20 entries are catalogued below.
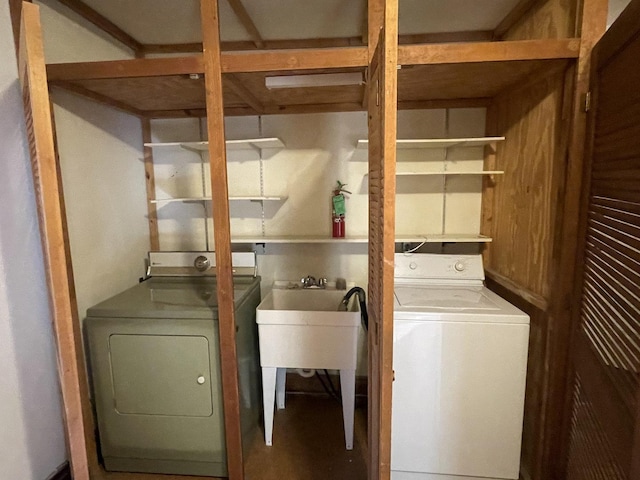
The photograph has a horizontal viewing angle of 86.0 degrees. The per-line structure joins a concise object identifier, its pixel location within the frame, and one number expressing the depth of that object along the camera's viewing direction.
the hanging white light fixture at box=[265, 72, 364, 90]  1.54
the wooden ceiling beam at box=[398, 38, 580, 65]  1.32
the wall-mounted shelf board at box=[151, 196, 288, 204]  2.00
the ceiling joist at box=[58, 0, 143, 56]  1.72
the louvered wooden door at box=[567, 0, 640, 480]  1.03
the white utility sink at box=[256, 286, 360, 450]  1.80
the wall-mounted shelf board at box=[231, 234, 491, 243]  2.04
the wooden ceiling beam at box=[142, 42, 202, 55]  2.16
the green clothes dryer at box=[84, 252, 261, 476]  1.66
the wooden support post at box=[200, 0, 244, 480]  1.37
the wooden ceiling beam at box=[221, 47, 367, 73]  1.38
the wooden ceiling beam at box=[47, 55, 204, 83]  1.40
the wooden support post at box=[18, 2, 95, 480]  0.98
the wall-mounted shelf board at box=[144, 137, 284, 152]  1.95
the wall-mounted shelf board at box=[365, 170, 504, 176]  1.88
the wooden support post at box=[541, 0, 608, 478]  1.32
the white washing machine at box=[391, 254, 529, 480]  1.55
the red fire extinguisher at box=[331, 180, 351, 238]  2.18
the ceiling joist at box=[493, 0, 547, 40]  1.70
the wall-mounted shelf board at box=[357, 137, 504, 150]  1.82
